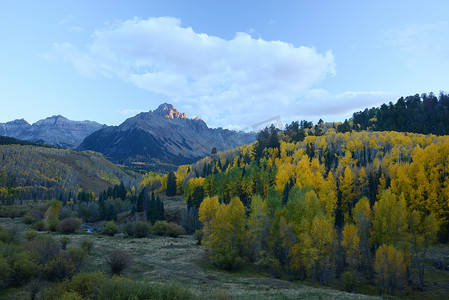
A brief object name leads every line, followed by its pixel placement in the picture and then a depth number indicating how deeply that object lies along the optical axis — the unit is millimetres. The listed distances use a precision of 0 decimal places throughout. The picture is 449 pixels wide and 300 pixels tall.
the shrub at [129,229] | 76625
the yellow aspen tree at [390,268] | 36719
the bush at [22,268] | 26531
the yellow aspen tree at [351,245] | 45219
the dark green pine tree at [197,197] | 102856
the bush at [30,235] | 48700
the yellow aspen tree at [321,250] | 41531
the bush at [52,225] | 74031
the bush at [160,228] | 82375
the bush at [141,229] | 75625
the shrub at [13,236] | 41669
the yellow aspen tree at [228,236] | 48312
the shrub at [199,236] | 68500
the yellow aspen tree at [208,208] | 67662
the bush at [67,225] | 73500
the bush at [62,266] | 28688
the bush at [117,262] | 37625
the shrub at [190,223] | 95306
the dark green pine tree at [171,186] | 155000
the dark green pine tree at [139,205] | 113125
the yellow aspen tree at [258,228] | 50469
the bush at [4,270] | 24828
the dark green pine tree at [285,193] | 81238
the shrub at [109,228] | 76938
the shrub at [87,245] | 46050
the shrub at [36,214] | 97788
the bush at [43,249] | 30352
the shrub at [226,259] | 47781
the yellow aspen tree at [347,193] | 83800
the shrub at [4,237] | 40106
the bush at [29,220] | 88188
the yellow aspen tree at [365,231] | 48875
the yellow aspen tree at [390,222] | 44603
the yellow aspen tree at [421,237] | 41688
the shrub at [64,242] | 45716
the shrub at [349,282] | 39500
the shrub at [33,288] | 21281
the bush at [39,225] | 75125
